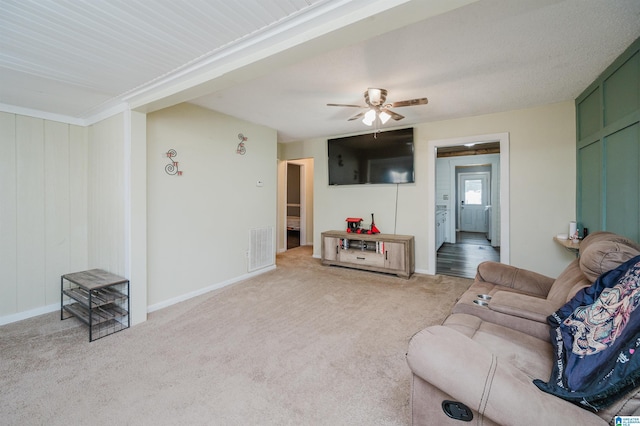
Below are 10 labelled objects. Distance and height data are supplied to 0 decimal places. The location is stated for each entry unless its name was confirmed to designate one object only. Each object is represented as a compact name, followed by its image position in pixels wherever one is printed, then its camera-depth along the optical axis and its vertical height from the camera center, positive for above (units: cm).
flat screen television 429 +86
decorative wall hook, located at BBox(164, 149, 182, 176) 302 +49
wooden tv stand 408 -71
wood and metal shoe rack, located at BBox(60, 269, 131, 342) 244 -87
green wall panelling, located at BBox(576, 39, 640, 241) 203 +54
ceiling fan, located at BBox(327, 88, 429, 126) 273 +108
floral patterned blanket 85 -53
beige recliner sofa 88 -65
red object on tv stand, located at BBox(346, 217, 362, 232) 471 -27
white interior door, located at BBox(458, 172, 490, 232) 894 +24
